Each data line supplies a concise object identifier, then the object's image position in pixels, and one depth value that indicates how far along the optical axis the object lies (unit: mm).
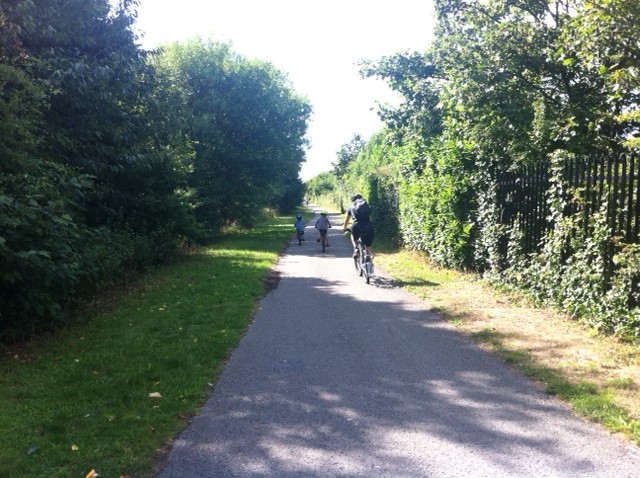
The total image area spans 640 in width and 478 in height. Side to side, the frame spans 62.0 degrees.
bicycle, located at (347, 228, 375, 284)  11727
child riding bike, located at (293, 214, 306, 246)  22594
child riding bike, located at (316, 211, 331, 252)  19500
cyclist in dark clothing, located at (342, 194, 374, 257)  12062
